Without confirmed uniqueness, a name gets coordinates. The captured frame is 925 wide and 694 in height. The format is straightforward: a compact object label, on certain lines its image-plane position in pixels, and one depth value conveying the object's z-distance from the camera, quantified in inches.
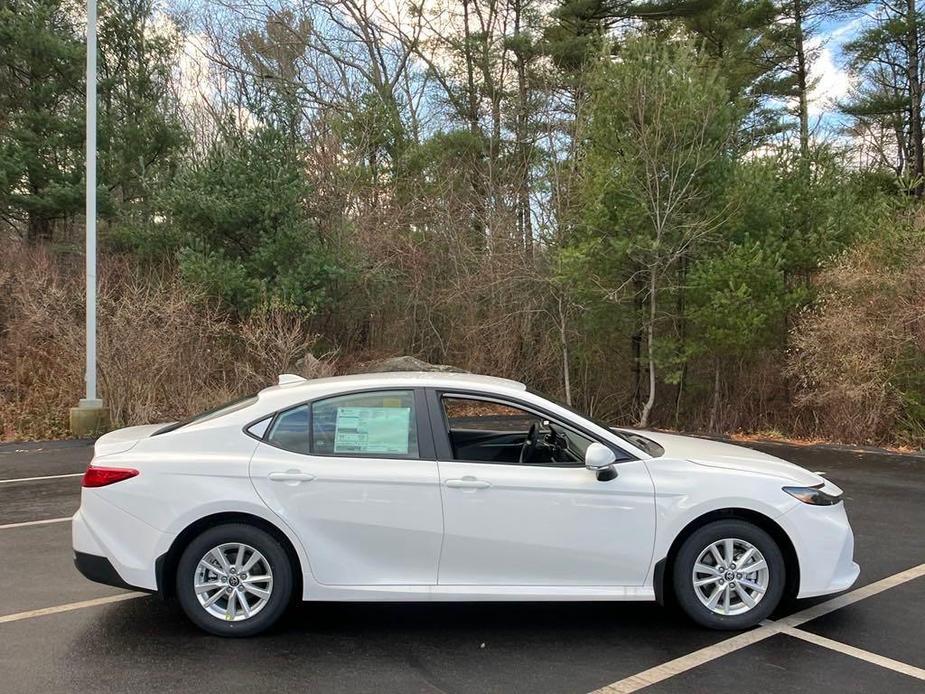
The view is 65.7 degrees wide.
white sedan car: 160.2
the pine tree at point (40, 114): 658.2
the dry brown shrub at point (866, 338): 426.3
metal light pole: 450.6
